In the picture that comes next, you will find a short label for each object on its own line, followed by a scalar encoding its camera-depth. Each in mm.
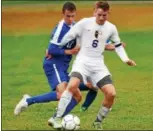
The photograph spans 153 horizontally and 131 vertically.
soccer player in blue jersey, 19922
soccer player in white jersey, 18406
